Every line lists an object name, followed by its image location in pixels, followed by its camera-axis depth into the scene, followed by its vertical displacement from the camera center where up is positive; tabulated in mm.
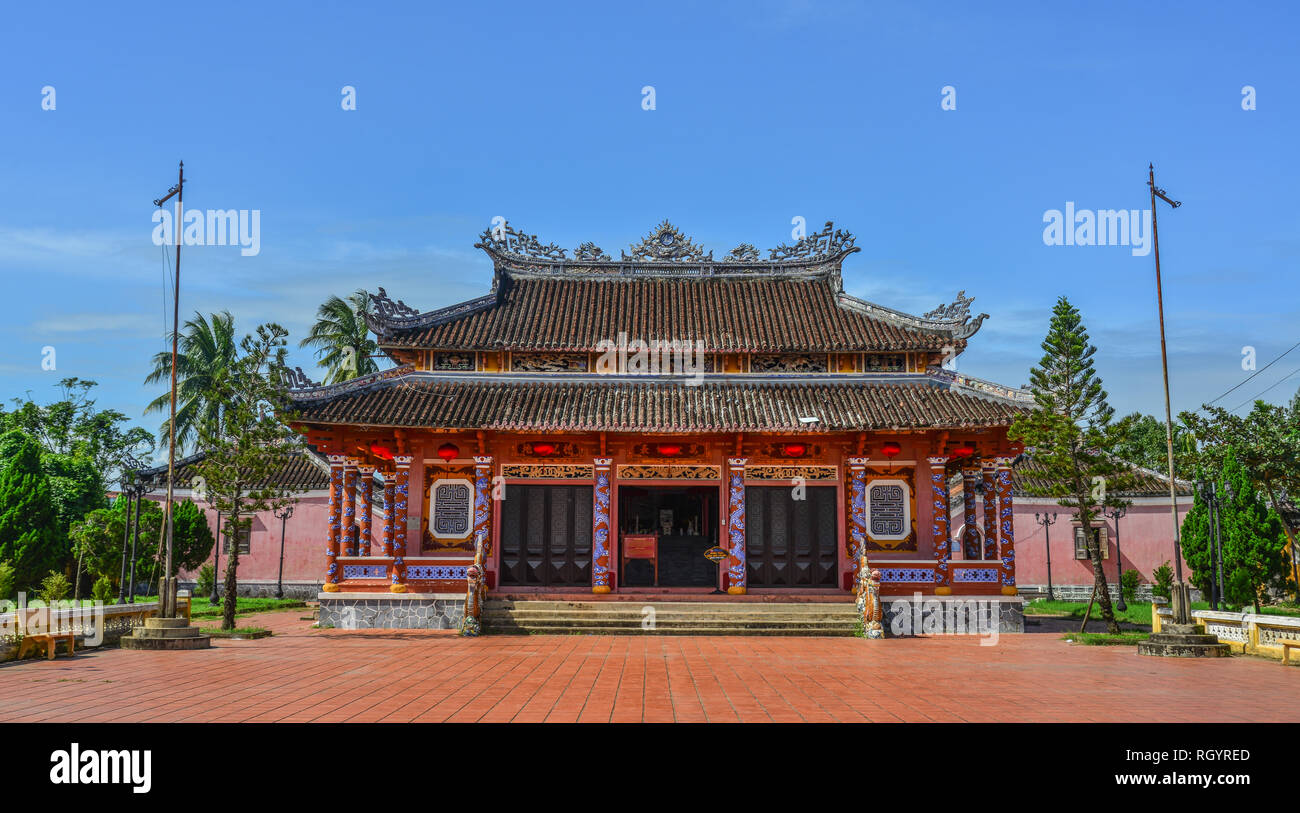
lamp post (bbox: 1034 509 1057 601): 29984 -1095
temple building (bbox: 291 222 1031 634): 18406 +903
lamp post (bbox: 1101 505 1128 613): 26388 -2590
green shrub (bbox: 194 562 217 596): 28438 -2906
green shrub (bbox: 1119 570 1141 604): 27609 -2989
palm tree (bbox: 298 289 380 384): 35406 +6364
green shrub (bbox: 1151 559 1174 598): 25328 -2743
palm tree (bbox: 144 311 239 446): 36625 +5393
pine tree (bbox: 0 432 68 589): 24156 -913
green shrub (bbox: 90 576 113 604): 20417 -2421
